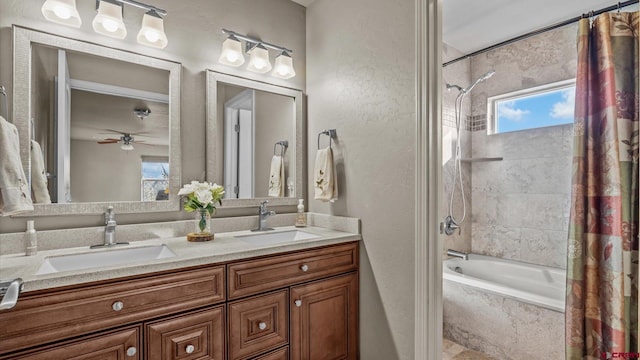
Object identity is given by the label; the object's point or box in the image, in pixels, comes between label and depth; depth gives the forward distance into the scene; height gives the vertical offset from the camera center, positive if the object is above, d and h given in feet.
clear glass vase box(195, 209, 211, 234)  5.69 -0.80
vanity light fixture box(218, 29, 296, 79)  6.40 +2.64
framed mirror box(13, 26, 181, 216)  4.71 +0.89
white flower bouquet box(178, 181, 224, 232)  5.54 -0.35
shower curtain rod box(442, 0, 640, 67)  5.32 +3.32
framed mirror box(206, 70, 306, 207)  6.40 +0.84
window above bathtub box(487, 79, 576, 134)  8.66 +2.11
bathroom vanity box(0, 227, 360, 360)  3.43 -1.75
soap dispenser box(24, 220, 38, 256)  4.39 -0.87
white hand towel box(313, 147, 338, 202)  6.53 +0.00
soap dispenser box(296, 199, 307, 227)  7.22 -0.90
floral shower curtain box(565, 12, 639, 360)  4.42 -0.25
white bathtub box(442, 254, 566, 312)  7.00 -2.70
